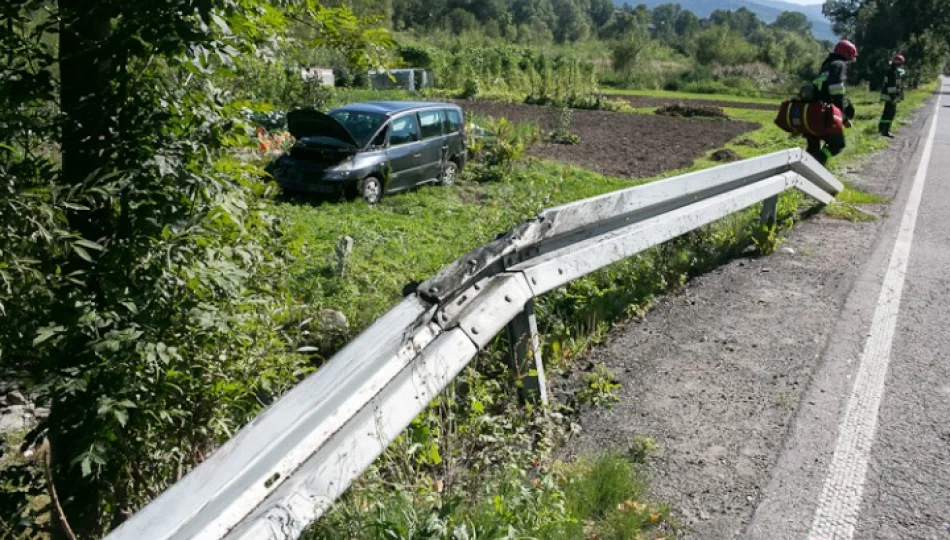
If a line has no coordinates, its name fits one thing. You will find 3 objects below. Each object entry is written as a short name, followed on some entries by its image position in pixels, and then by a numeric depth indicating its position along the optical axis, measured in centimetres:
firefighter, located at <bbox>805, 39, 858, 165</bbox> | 1016
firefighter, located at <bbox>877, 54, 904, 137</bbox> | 2073
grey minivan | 1325
